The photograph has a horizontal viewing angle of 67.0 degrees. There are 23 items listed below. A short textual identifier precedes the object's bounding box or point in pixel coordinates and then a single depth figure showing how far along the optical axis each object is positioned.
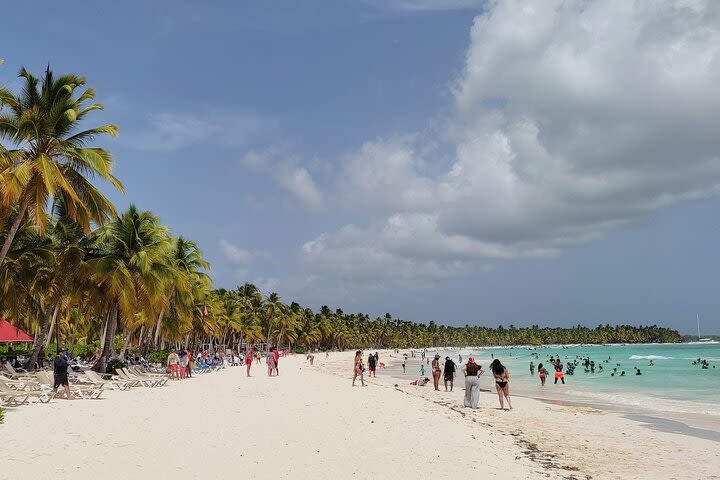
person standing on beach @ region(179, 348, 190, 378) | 31.06
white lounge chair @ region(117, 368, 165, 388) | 22.92
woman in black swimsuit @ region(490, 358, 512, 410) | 18.42
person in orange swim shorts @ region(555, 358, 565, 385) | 37.11
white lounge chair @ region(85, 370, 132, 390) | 19.57
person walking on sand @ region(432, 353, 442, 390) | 27.11
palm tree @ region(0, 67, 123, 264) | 17.25
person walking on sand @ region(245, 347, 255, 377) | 32.12
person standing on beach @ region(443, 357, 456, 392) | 25.87
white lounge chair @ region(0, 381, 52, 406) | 14.86
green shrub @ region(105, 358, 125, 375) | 26.84
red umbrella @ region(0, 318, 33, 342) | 34.28
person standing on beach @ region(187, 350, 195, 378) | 32.20
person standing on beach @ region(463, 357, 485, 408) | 19.03
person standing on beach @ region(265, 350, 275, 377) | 33.17
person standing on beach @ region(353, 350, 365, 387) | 26.45
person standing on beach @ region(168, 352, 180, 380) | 29.50
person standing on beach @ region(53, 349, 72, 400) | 16.78
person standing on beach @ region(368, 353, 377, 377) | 35.29
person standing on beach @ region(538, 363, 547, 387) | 35.81
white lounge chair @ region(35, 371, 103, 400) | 17.84
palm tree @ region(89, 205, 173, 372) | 26.92
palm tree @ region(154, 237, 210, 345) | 40.34
